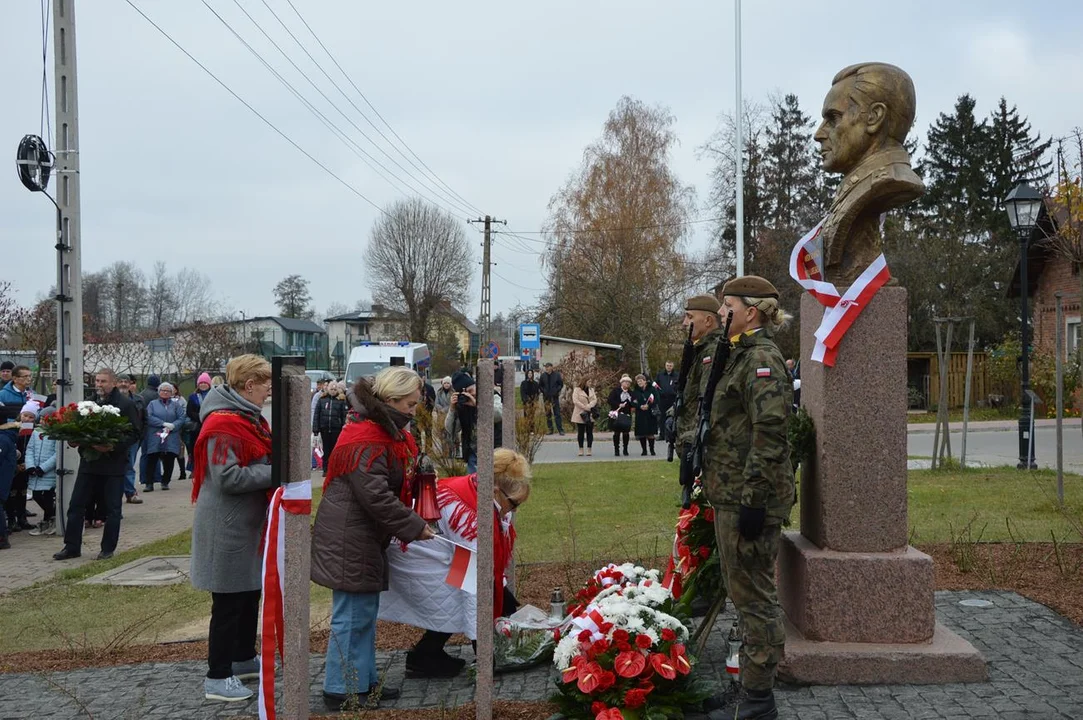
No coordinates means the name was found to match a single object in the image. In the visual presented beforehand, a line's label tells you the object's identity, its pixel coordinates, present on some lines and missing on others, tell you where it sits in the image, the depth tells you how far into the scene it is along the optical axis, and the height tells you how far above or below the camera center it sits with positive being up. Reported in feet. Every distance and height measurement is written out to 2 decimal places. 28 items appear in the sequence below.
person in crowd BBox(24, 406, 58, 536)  40.04 -4.42
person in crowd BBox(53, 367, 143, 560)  34.58 -4.73
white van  116.16 +0.25
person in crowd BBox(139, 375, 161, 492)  54.17 -5.68
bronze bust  17.52 +3.75
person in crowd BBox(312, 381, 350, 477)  59.36 -3.43
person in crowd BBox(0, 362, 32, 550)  36.58 -2.47
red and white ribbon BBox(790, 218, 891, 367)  17.08 +0.92
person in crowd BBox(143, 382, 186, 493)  53.43 -3.68
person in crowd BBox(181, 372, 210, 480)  57.41 -2.81
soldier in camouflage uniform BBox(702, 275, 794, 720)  14.65 -1.97
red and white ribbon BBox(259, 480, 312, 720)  13.98 -3.51
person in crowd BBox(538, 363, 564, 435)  83.51 -2.72
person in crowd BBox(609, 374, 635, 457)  67.15 -3.85
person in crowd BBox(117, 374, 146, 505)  46.99 -5.47
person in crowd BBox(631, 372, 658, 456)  66.95 -4.25
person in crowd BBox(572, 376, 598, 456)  67.46 -3.68
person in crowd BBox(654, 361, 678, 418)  66.39 -2.22
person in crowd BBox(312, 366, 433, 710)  16.29 -2.82
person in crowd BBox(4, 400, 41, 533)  40.14 -5.62
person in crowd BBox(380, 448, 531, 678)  17.53 -3.76
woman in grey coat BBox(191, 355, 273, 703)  17.69 -2.78
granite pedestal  16.46 -3.52
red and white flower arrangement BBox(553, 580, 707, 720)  14.62 -4.78
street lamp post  48.32 +6.29
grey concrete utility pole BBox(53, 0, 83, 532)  40.29 +6.79
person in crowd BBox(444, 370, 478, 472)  48.85 -3.30
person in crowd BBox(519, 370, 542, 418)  86.77 -2.89
